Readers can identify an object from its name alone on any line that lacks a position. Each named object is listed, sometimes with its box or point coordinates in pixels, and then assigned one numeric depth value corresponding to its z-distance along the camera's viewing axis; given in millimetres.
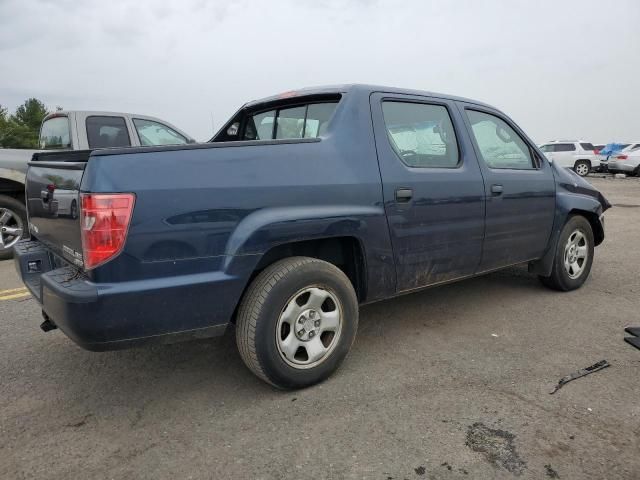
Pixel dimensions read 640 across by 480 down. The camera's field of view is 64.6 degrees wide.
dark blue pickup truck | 2301
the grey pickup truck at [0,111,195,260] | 6357
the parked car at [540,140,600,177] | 23453
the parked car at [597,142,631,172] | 24625
